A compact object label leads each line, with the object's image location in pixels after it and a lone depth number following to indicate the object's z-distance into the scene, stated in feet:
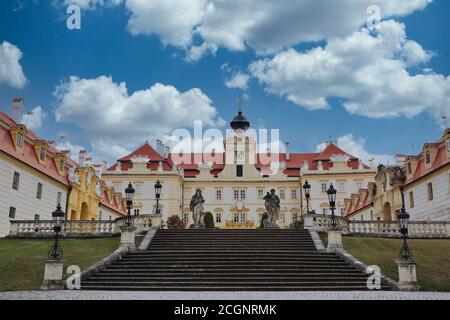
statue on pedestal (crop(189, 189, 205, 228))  95.66
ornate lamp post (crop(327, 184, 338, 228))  76.48
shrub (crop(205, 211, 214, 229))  185.57
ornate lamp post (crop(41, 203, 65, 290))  53.52
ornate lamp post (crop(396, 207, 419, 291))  53.36
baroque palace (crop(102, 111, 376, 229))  212.02
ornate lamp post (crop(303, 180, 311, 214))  99.75
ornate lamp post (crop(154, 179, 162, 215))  97.49
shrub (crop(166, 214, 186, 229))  157.48
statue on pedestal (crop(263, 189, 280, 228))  97.19
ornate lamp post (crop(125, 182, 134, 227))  76.33
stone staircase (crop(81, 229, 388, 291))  55.26
